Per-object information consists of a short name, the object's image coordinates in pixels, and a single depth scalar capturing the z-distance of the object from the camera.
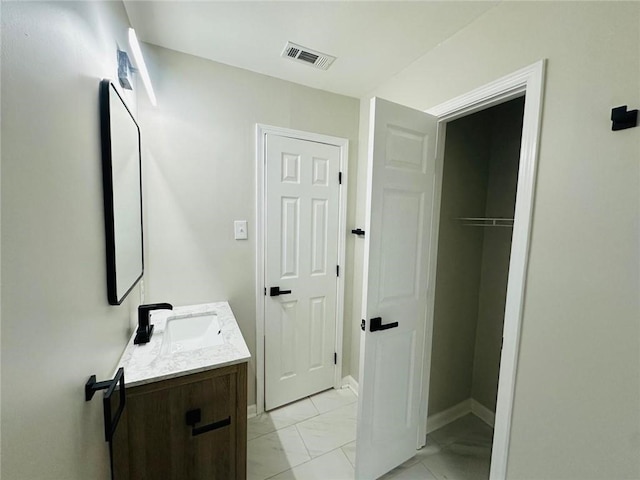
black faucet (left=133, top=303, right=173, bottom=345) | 1.33
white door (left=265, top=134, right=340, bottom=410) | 2.03
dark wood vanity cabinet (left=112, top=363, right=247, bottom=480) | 1.06
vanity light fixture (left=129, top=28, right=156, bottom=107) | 1.05
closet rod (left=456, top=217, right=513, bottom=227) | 1.95
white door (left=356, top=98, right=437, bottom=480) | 1.39
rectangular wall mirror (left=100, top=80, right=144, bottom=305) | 0.94
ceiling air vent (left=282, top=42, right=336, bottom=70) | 1.62
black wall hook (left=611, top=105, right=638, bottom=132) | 0.85
